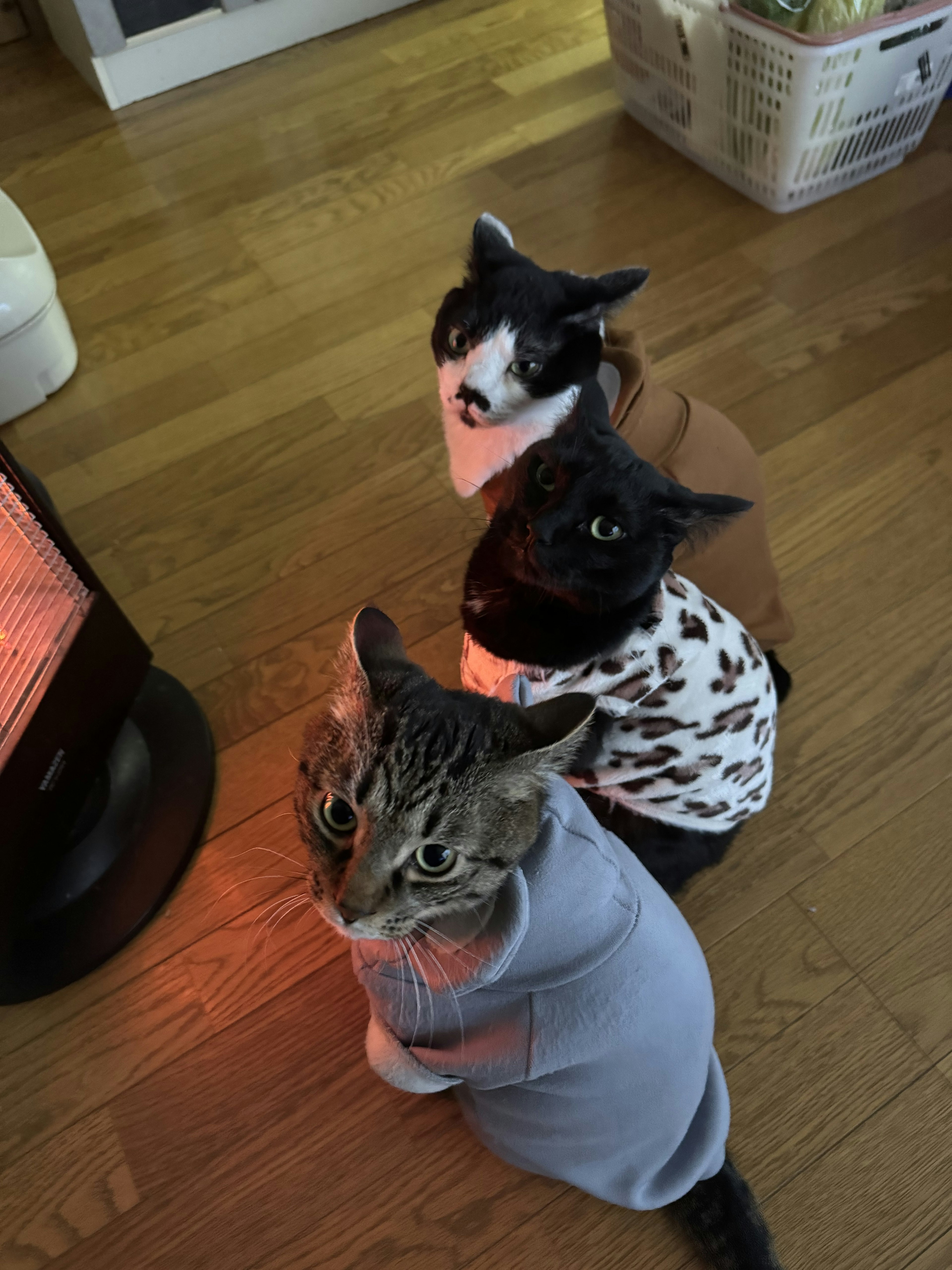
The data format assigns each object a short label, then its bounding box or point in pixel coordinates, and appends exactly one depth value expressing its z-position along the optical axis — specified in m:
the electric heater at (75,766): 0.97
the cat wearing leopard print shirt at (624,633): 0.85
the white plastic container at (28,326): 1.53
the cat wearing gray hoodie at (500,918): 0.69
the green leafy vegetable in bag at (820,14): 1.60
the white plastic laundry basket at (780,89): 1.67
